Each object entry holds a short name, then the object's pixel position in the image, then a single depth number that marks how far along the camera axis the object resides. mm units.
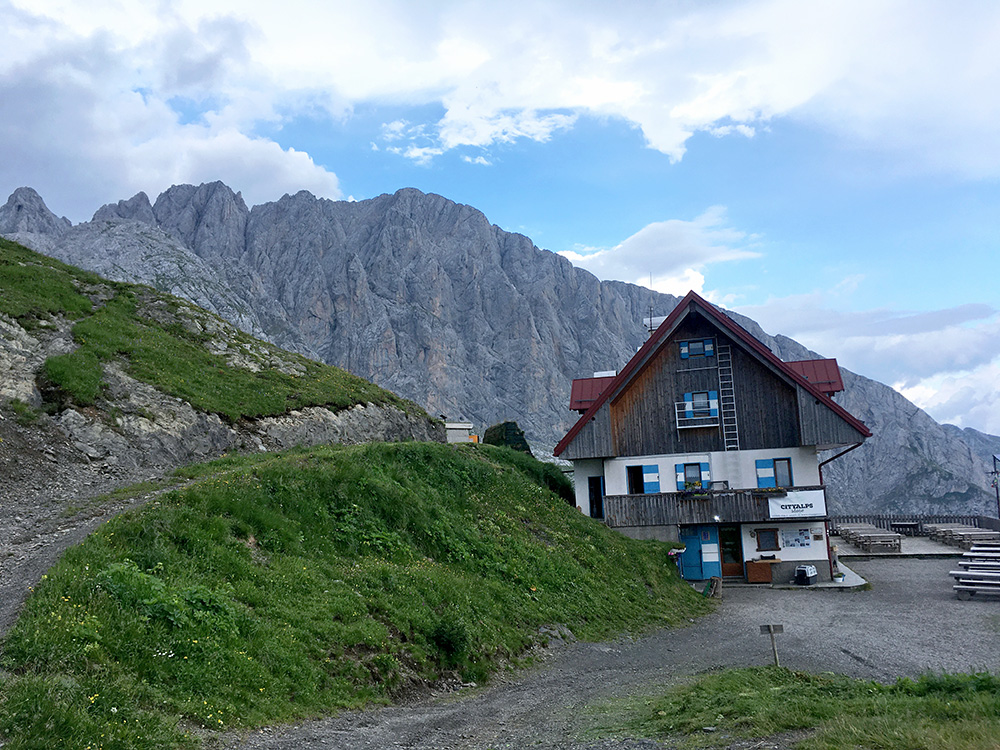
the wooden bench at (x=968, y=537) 46984
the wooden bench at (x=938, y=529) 53256
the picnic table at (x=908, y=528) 62294
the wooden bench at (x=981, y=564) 30391
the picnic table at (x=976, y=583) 29375
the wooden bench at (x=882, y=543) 47906
